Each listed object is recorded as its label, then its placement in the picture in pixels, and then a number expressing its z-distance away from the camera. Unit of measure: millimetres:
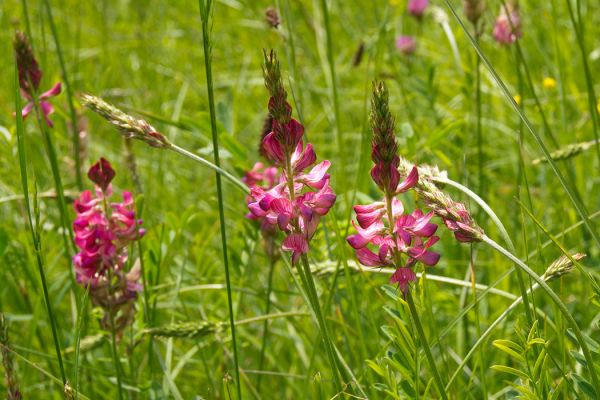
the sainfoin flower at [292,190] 731
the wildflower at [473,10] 1043
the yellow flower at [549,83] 1483
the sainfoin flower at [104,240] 903
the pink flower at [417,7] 1721
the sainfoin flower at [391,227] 729
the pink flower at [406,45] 1596
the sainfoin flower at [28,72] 915
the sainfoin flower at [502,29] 1367
